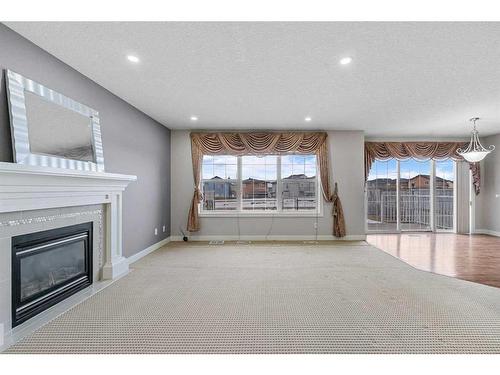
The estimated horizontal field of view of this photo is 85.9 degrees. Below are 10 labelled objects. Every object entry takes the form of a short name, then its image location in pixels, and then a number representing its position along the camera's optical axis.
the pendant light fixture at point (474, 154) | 5.00
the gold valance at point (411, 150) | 6.30
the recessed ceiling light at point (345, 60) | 2.60
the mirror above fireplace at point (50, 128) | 2.20
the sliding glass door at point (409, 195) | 6.57
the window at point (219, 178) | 5.96
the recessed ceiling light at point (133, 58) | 2.58
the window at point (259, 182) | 5.96
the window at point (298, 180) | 5.96
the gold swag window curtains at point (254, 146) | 5.65
